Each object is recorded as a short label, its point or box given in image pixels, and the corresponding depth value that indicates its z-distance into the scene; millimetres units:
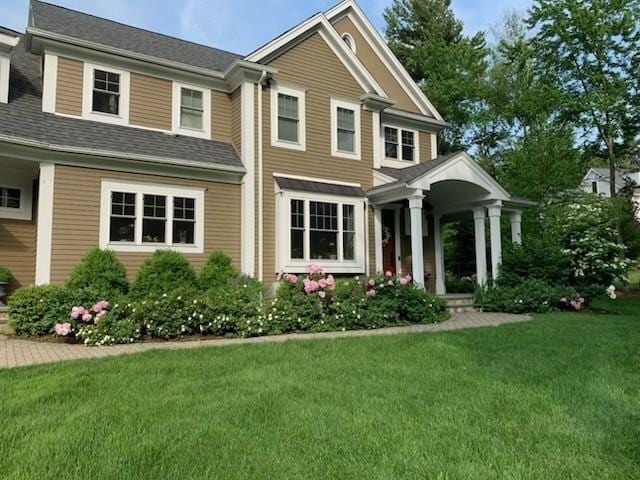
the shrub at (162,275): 9493
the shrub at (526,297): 11961
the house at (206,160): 9695
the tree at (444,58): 25578
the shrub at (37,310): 7961
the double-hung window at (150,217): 9867
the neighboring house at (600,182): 41047
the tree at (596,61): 21141
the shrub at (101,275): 8844
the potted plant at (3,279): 9336
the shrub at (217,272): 10320
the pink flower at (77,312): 7742
